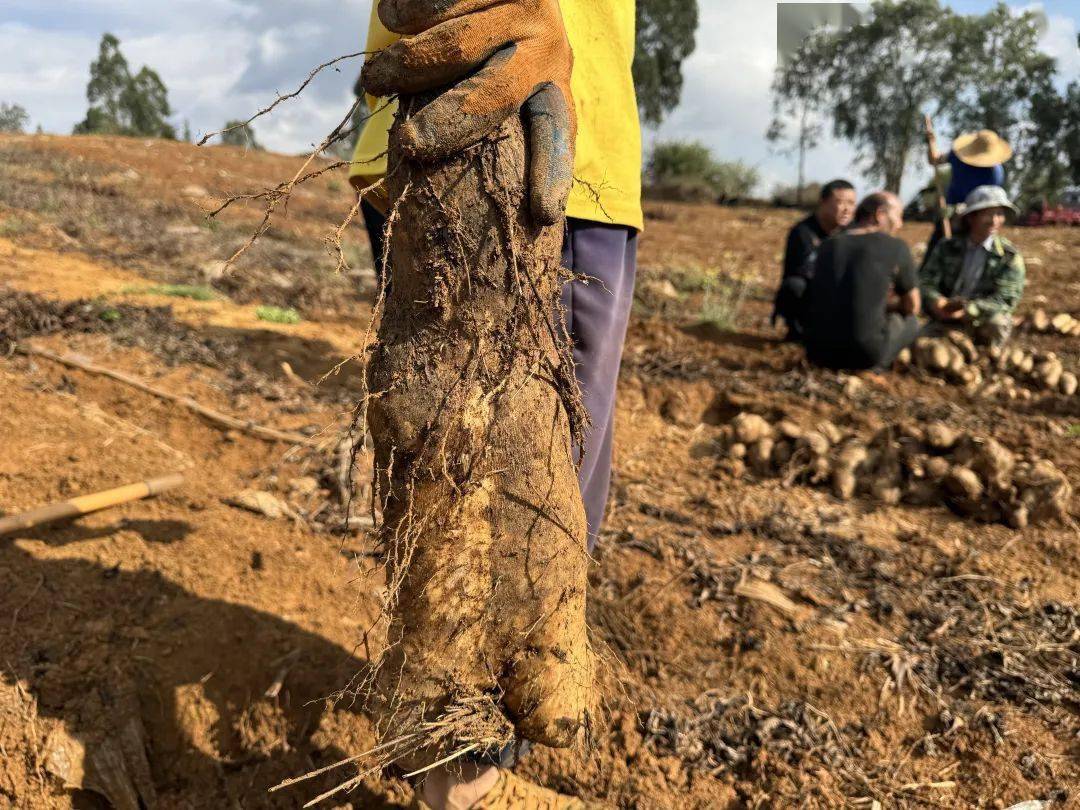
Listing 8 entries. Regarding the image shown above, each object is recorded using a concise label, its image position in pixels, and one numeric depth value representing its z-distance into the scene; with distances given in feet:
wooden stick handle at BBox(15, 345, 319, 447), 10.59
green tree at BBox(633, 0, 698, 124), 86.33
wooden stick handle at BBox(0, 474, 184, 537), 7.47
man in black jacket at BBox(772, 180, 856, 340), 18.79
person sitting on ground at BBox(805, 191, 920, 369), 15.62
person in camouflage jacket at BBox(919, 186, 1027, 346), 16.93
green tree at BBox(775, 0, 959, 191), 79.87
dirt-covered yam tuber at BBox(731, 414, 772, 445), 12.27
